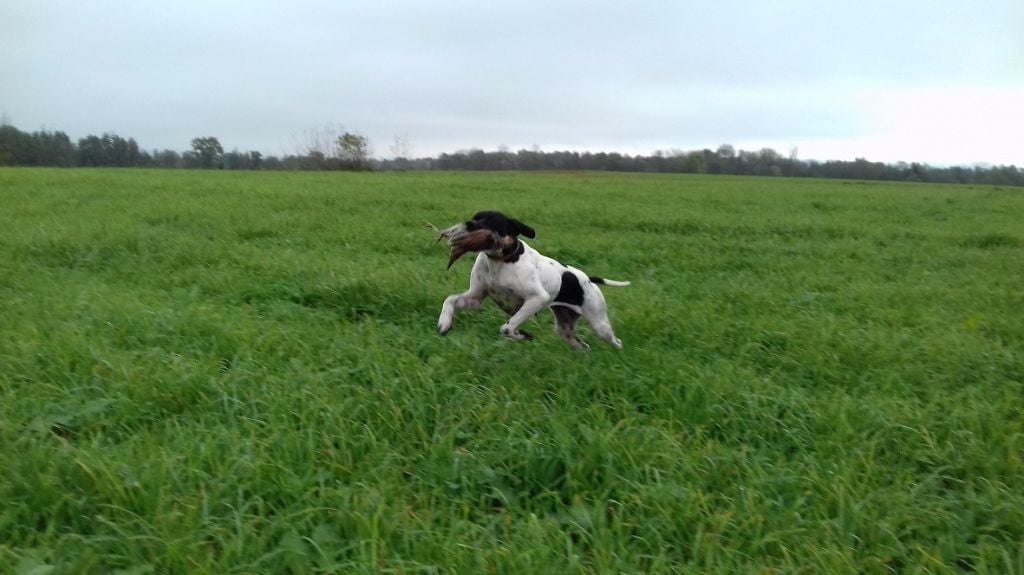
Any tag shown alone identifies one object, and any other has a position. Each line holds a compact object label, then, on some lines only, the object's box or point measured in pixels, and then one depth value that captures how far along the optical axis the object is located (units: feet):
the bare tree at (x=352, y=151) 162.71
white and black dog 13.71
